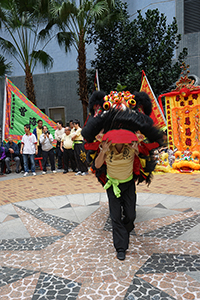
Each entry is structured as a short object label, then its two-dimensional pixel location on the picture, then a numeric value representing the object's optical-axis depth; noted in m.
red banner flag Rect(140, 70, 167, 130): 8.56
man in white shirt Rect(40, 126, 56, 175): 8.23
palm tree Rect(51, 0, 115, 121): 9.43
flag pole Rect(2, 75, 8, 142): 8.55
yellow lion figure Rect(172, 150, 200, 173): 7.70
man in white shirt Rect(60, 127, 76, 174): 8.10
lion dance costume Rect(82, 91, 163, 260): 2.58
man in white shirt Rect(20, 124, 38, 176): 8.17
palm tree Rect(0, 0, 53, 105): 9.99
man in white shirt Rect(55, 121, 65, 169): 8.80
